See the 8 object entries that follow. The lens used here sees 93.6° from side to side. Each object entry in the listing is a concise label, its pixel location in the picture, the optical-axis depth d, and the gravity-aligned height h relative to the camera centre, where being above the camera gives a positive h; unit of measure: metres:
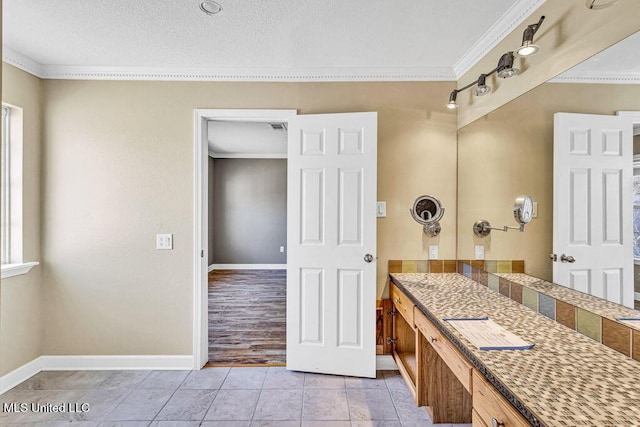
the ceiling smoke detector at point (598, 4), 1.19 +0.84
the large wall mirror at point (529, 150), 1.20 +0.38
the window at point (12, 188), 2.29 +0.19
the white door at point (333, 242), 2.32 -0.22
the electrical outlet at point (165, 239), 2.47 -0.22
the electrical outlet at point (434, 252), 2.49 -0.32
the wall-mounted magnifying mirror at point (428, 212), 2.41 +0.01
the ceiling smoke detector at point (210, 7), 1.68 +1.17
